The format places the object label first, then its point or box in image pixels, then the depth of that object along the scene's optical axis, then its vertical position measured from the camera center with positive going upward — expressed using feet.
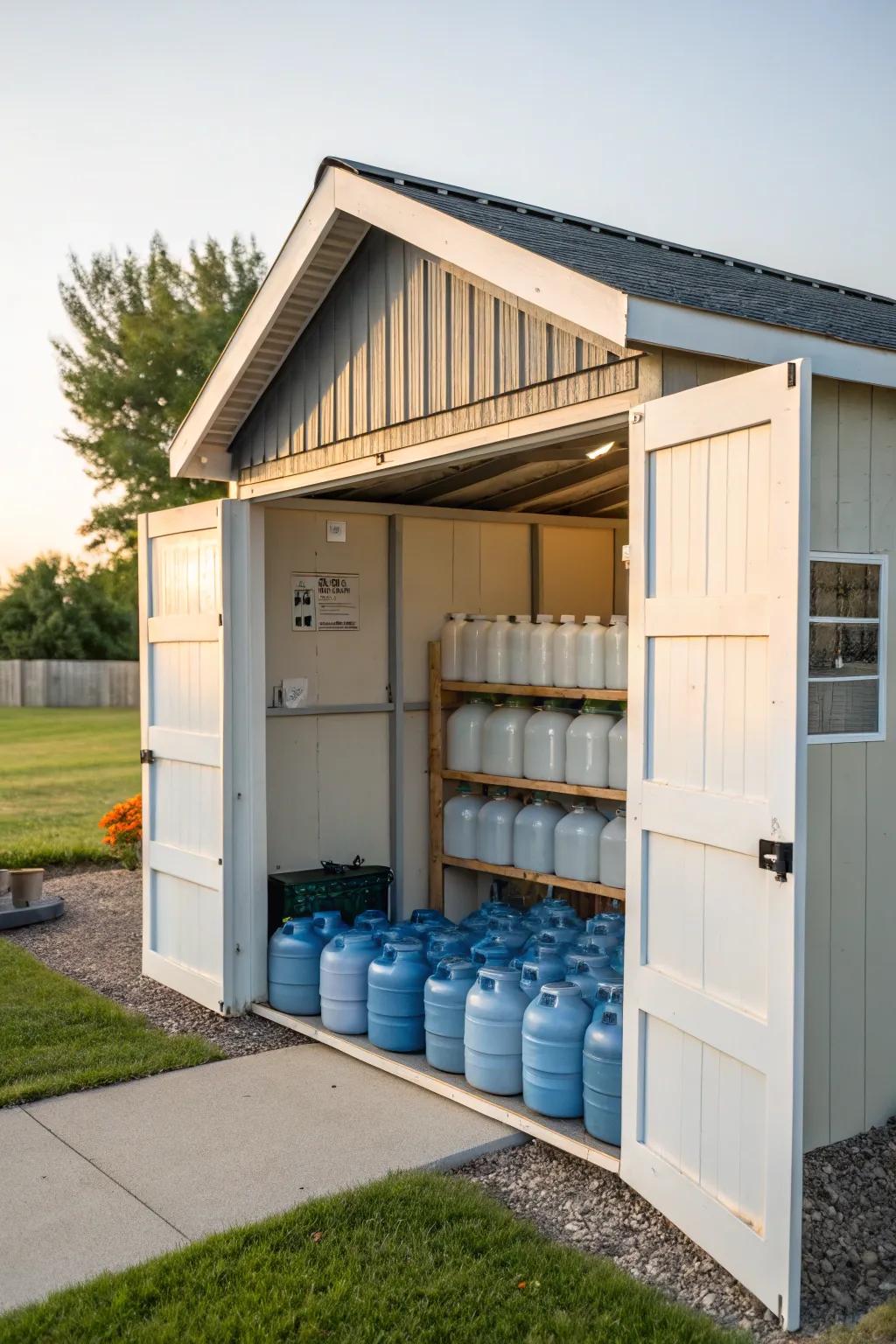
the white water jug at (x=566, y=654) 19.69 -0.14
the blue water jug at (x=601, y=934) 16.97 -4.33
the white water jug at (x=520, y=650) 20.81 -0.09
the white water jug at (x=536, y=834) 19.84 -3.24
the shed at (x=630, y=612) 11.00 +0.40
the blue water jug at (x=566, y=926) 17.99 -4.54
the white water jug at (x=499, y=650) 21.33 -0.09
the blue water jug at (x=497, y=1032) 15.33 -5.12
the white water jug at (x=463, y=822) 21.75 -3.32
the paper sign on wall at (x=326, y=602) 21.65 +0.81
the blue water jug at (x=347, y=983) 17.93 -5.24
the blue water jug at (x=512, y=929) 18.04 -4.58
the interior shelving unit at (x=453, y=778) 19.27 -2.40
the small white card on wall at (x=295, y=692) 21.33 -0.86
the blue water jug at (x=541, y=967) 15.56 -4.44
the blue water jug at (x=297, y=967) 19.04 -5.30
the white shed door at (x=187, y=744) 19.94 -1.77
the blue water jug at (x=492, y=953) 16.83 -4.50
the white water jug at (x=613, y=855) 18.35 -3.33
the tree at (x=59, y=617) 114.01 +2.84
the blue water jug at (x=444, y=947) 17.39 -4.56
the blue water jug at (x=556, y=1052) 14.46 -5.09
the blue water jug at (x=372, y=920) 19.03 -4.56
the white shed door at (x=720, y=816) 10.48 -1.68
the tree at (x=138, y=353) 65.62 +16.85
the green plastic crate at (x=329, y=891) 20.12 -4.34
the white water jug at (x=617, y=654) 18.63 -0.15
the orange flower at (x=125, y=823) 33.19 -5.13
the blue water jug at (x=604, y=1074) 13.64 -5.09
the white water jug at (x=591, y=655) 19.07 -0.17
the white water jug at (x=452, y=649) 22.47 -0.08
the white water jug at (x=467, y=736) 21.75 -1.71
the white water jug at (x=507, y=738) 20.62 -1.66
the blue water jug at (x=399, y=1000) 16.96 -5.21
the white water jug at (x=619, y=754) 18.29 -1.72
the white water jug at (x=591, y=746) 18.80 -1.64
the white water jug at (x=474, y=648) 21.98 -0.06
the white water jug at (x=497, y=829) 20.83 -3.32
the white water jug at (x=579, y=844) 18.94 -3.27
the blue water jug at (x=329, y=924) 19.19 -4.65
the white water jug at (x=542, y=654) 20.27 -0.16
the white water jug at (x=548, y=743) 19.70 -1.67
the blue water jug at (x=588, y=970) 15.66 -4.51
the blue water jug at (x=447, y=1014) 16.10 -5.13
